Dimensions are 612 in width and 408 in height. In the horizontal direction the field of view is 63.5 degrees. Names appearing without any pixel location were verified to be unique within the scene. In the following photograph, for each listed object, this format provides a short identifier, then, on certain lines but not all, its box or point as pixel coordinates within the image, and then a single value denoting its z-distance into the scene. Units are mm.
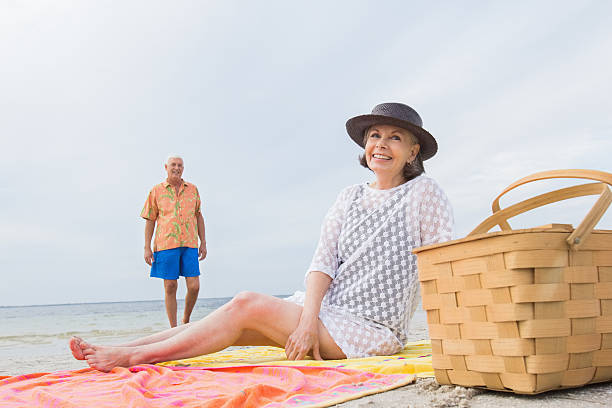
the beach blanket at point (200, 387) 1986
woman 2752
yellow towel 2340
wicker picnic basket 1540
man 6336
